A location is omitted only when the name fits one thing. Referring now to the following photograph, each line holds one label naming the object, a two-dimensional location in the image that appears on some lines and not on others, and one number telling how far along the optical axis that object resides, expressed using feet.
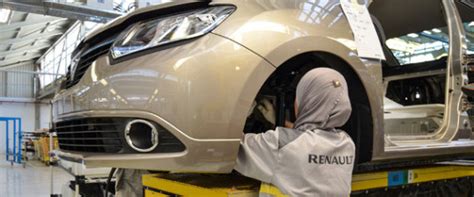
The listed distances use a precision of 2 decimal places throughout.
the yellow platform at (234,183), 5.33
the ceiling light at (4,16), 34.20
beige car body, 4.74
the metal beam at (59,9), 21.38
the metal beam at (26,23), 38.65
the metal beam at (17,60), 64.69
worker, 4.85
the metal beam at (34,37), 46.85
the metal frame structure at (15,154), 42.16
